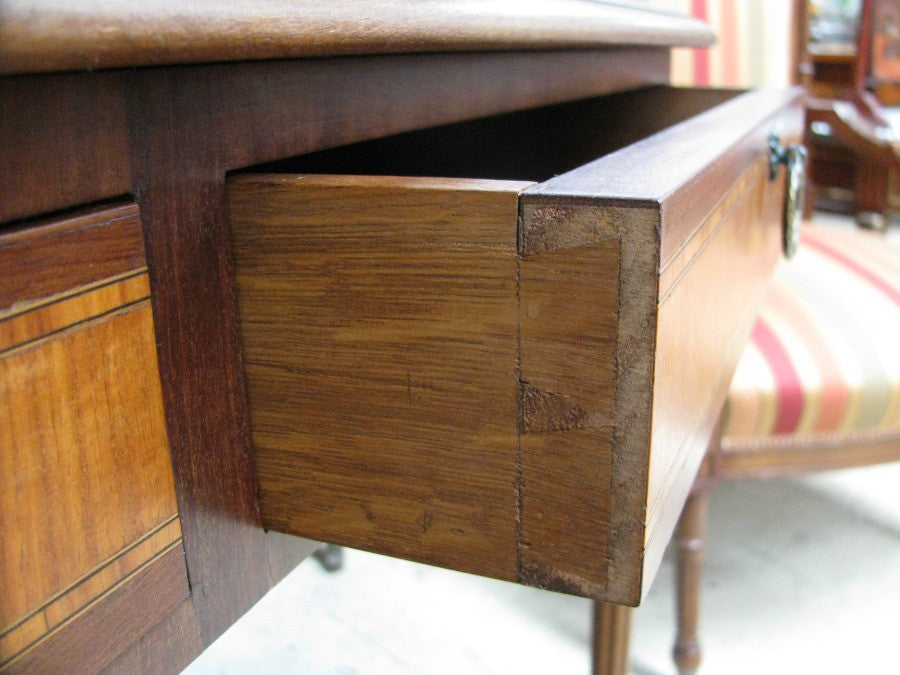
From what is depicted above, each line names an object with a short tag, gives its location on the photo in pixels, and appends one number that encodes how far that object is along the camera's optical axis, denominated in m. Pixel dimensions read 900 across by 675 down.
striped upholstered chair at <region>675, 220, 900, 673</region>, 0.77
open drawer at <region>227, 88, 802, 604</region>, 0.30
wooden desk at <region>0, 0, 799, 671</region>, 0.25
